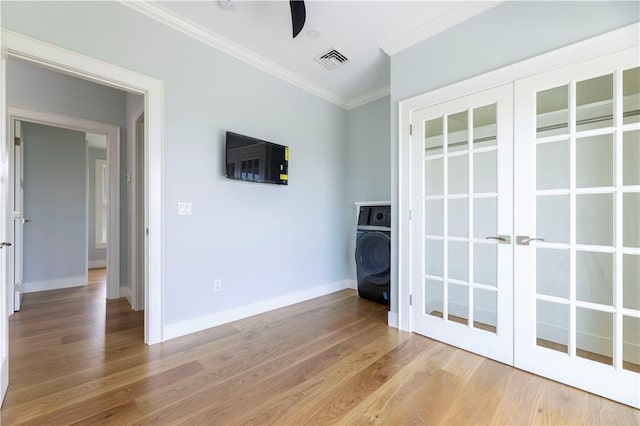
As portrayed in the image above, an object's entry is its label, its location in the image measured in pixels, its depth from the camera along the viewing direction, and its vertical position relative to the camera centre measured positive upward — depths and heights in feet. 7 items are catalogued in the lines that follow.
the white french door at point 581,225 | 5.02 -0.25
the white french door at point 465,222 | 6.30 -0.25
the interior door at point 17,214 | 9.29 -0.09
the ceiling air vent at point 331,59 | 8.83 +5.31
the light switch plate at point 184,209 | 7.52 +0.09
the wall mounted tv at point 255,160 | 8.32 +1.76
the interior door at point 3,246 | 4.71 -0.64
